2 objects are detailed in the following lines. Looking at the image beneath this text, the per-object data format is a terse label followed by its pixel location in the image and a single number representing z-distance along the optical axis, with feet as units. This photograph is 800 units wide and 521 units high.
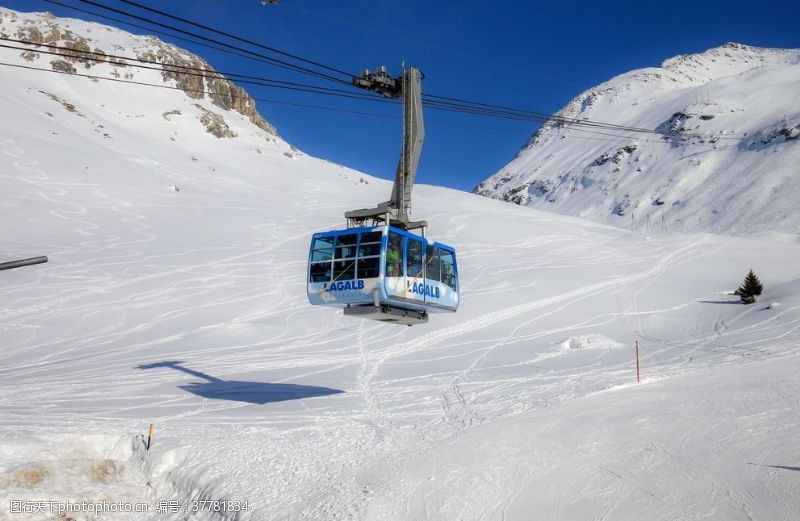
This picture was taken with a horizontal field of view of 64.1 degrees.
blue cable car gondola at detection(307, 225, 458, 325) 49.75
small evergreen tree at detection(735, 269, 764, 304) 107.45
